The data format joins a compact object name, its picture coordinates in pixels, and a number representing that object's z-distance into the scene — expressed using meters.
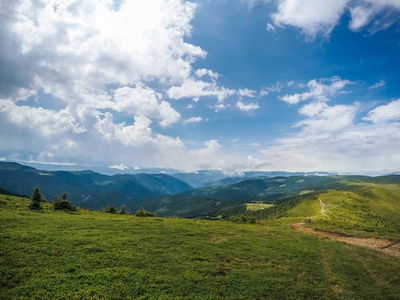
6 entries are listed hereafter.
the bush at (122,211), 76.56
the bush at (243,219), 79.41
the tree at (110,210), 75.51
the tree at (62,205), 55.80
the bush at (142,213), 68.56
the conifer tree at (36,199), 49.78
